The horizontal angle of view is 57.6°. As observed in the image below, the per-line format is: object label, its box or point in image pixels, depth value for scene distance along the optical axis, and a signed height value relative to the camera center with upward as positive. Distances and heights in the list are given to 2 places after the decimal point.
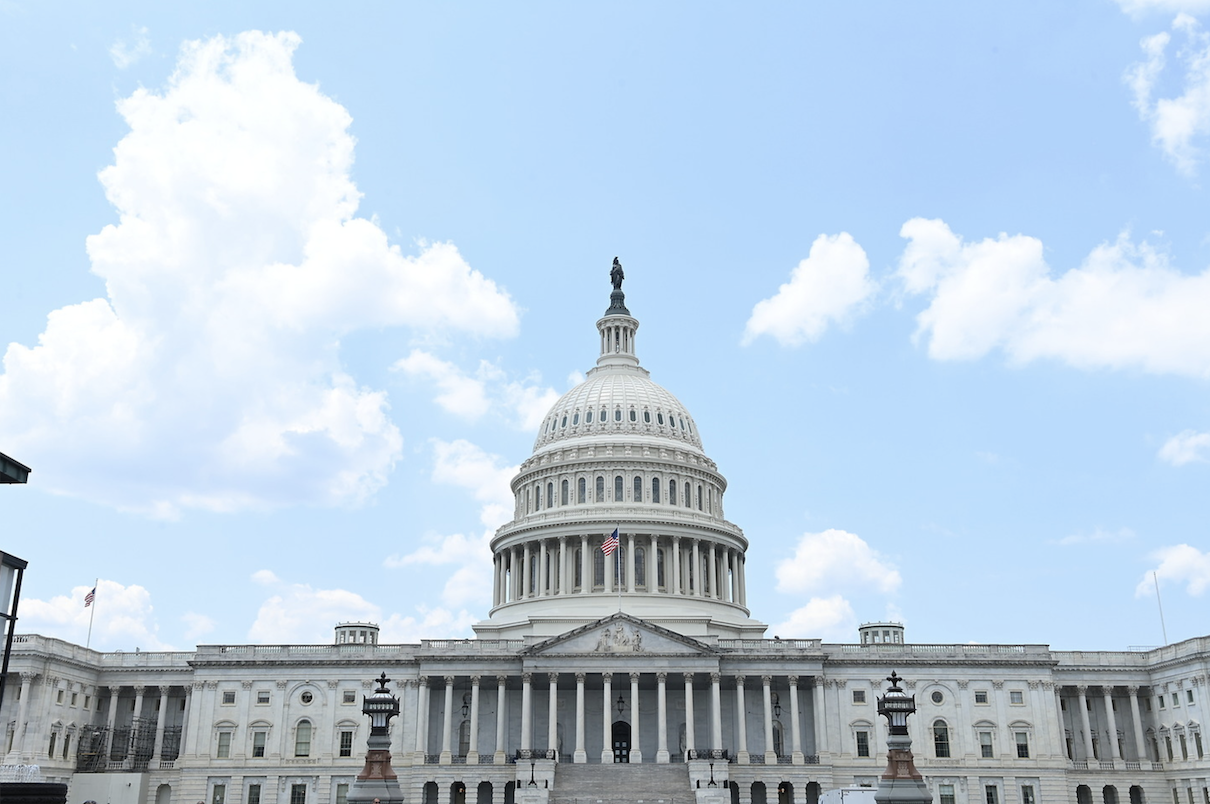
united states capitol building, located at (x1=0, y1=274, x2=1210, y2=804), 83.62 +4.11
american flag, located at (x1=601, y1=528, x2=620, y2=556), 90.12 +17.54
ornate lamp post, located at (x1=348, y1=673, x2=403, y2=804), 42.28 +0.28
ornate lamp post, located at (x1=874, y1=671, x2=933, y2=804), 40.75 +0.24
